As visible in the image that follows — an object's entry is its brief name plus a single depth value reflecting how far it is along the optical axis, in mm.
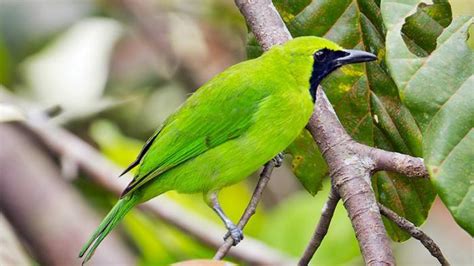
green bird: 6477
